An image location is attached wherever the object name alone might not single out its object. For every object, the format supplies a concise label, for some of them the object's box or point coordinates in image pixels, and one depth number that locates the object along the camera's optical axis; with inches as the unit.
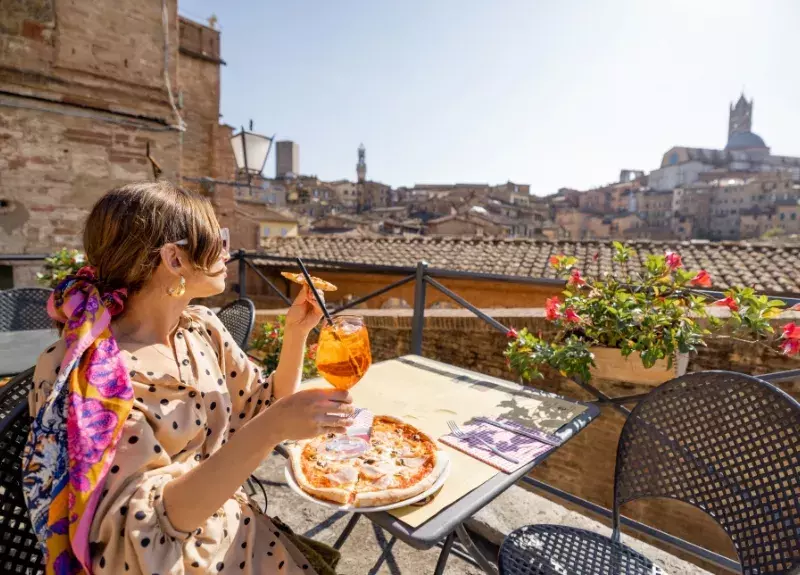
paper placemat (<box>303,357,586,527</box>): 61.2
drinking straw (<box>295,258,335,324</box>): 47.7
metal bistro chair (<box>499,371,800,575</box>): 46.7
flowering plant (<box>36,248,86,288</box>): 172.7
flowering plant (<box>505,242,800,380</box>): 73.8
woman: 33.5
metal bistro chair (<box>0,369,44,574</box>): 38.0
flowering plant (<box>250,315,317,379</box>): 131.6
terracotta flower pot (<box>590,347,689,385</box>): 75.3
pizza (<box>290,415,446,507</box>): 40.9
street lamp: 283.4
